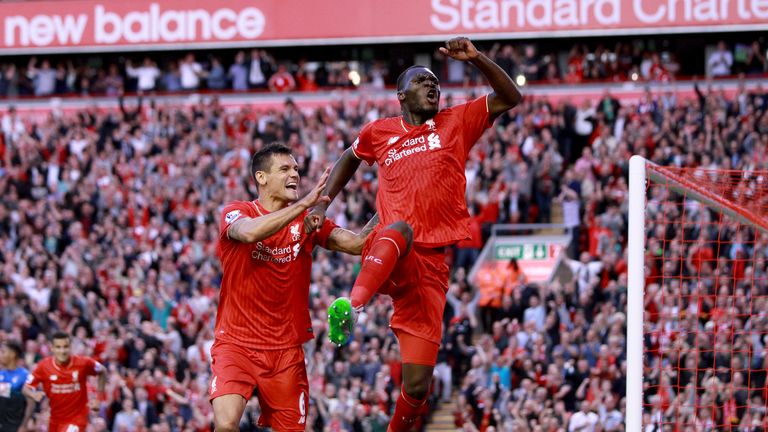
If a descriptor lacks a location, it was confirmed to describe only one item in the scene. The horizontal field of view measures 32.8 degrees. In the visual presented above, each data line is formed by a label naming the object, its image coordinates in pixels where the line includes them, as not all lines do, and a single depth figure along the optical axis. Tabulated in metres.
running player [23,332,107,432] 13.55
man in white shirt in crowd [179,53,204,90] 29.34
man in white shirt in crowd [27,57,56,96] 30.08
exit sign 21.97
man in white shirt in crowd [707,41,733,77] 26.91
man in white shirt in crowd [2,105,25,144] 26.55
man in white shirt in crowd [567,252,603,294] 18.62
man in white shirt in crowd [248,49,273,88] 29.20
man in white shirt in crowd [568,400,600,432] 15.32
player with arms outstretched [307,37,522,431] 8.84
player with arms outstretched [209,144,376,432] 8.55
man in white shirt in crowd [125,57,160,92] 29.59
